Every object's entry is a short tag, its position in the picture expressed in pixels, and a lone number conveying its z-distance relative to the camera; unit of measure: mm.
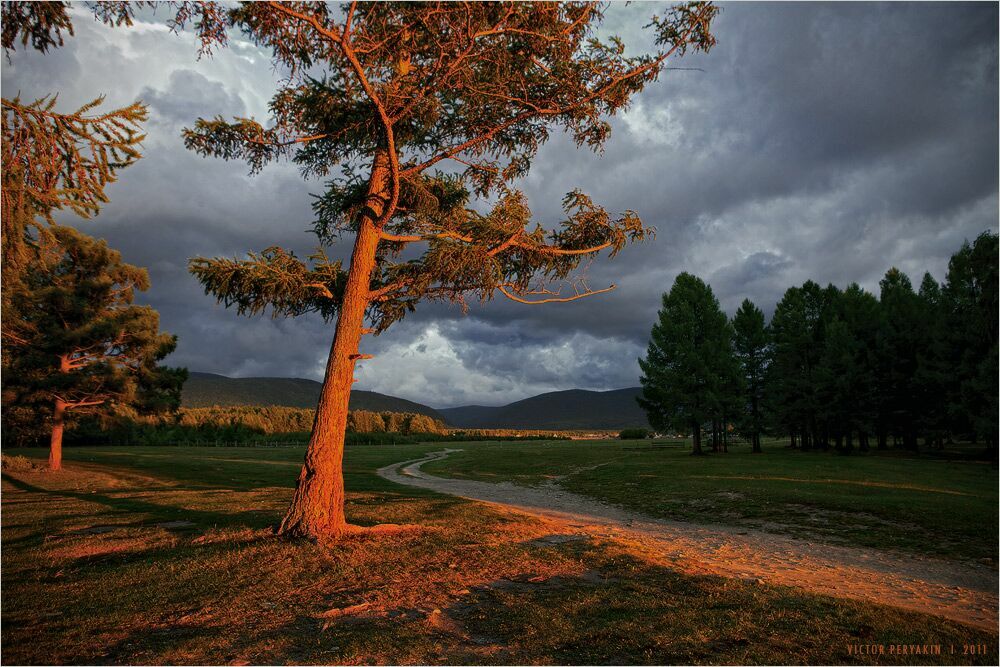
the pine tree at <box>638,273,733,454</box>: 41719
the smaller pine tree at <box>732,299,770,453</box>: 47000
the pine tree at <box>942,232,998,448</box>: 30969
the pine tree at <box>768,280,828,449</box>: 46588
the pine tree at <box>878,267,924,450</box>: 43312
